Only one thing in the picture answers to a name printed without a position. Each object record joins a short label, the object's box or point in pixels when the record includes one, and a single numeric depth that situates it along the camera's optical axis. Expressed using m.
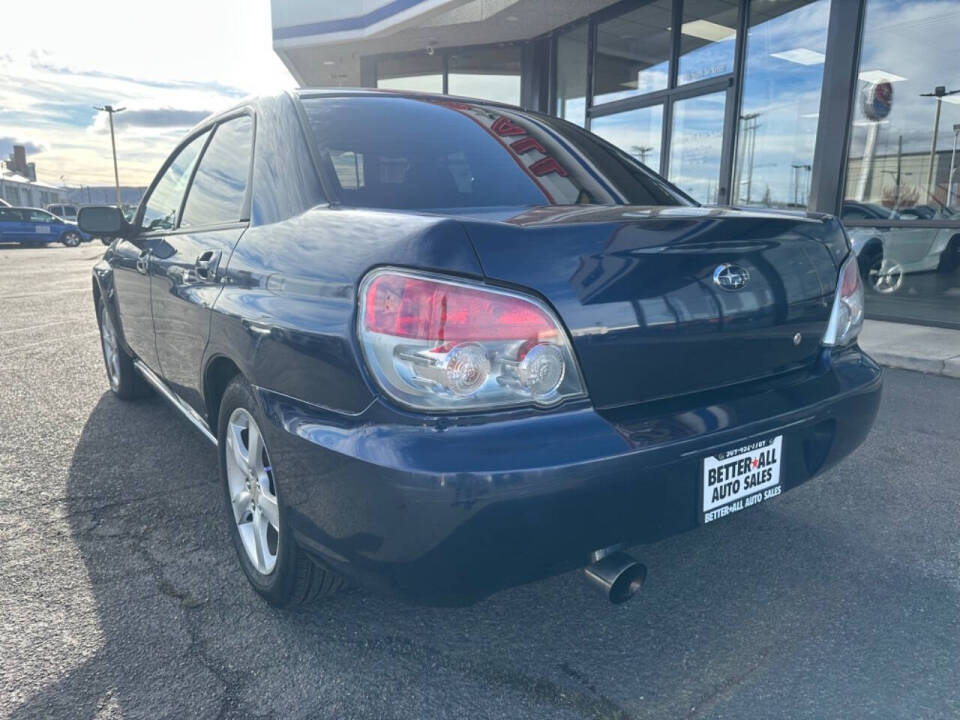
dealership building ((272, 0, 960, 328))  6.99
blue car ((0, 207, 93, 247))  25.64
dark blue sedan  1.50
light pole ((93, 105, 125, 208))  52.86
